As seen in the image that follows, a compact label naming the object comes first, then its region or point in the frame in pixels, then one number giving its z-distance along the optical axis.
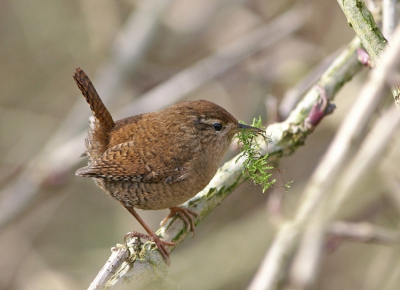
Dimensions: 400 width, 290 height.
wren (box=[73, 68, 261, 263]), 5.89
